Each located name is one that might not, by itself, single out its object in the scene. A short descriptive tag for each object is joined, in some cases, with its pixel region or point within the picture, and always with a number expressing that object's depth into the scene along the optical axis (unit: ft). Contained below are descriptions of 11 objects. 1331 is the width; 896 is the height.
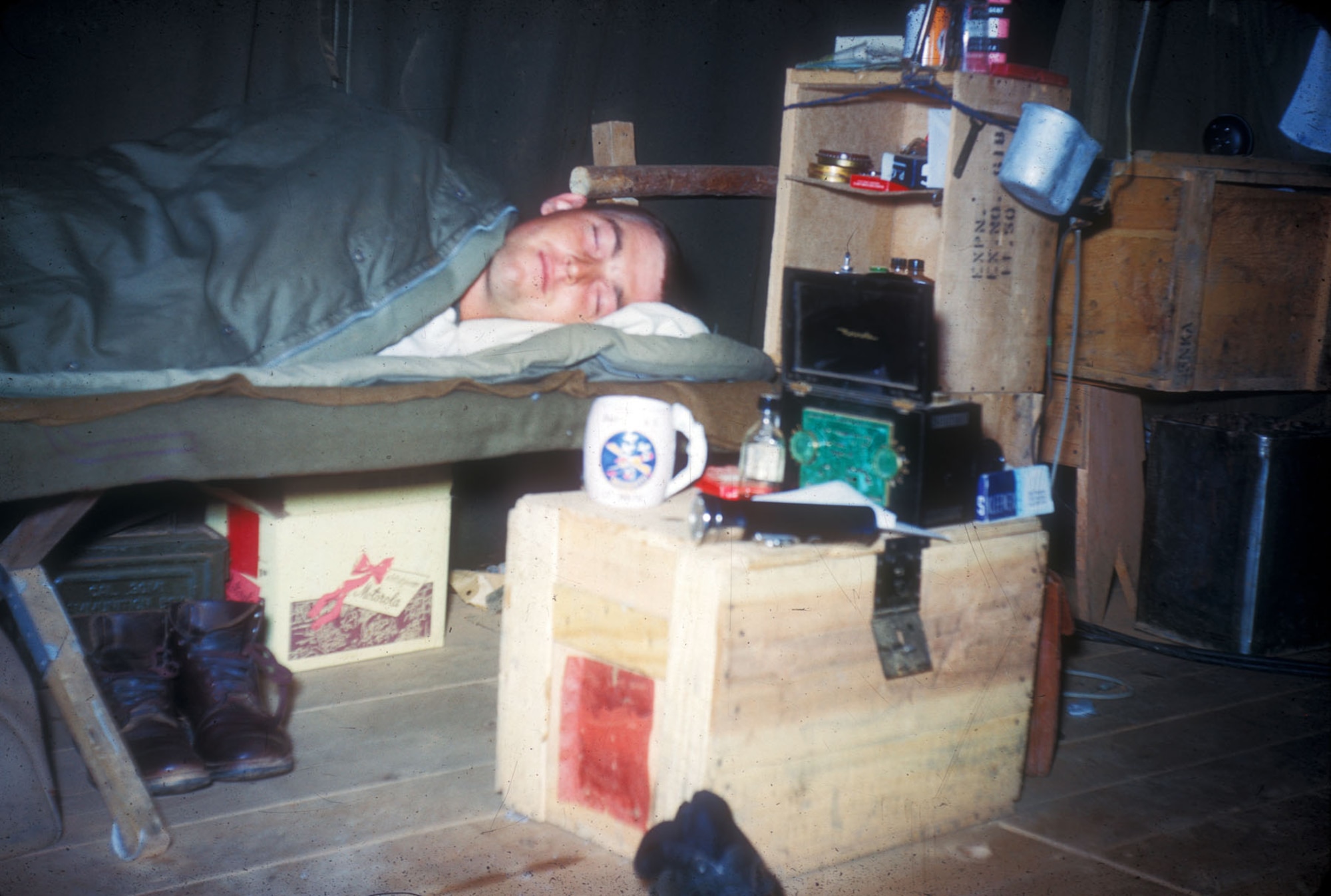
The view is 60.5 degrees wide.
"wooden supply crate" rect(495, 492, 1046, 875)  4.28
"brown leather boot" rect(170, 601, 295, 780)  5.18
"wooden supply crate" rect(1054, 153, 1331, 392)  7.32
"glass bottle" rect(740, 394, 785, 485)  5.14
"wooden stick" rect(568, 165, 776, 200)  7.66
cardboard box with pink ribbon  6.49
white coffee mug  4.73
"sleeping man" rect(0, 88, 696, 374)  5.45
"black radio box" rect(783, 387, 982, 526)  4.84
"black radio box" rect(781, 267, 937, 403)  4.81
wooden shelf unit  6.10
